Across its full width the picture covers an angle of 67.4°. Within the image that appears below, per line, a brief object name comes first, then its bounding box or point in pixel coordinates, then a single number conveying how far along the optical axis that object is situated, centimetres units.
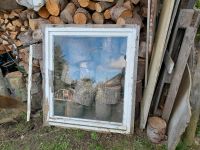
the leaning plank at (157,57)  124
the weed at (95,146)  137
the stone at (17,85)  166
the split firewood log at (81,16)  139
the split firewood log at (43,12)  148
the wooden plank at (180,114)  117
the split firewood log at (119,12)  133
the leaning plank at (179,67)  127
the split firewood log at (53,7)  141
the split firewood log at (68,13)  141
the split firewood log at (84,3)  137
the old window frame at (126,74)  132
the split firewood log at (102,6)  136
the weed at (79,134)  144
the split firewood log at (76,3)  142
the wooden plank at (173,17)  123
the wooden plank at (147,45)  127
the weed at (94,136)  142
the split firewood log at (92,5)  139
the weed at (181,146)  136
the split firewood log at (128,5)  134
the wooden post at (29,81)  153
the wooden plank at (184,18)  126
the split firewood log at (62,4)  143
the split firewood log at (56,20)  146
